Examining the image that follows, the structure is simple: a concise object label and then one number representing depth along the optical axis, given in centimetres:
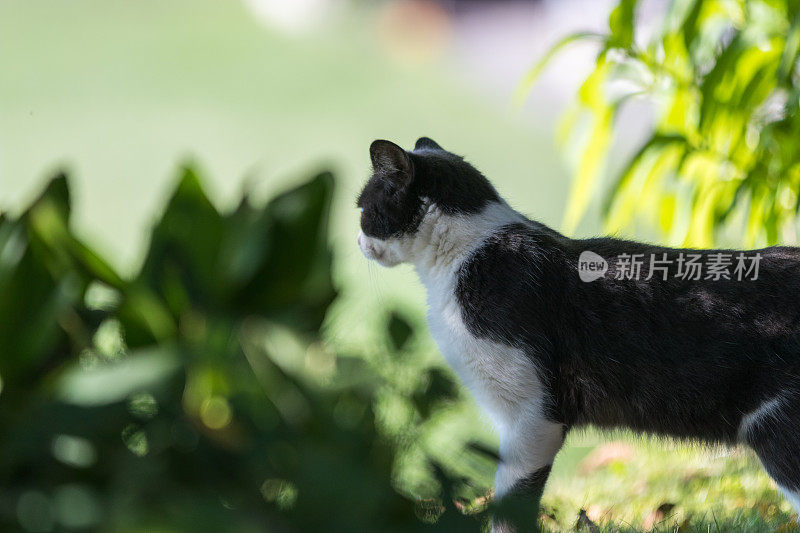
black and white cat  462
